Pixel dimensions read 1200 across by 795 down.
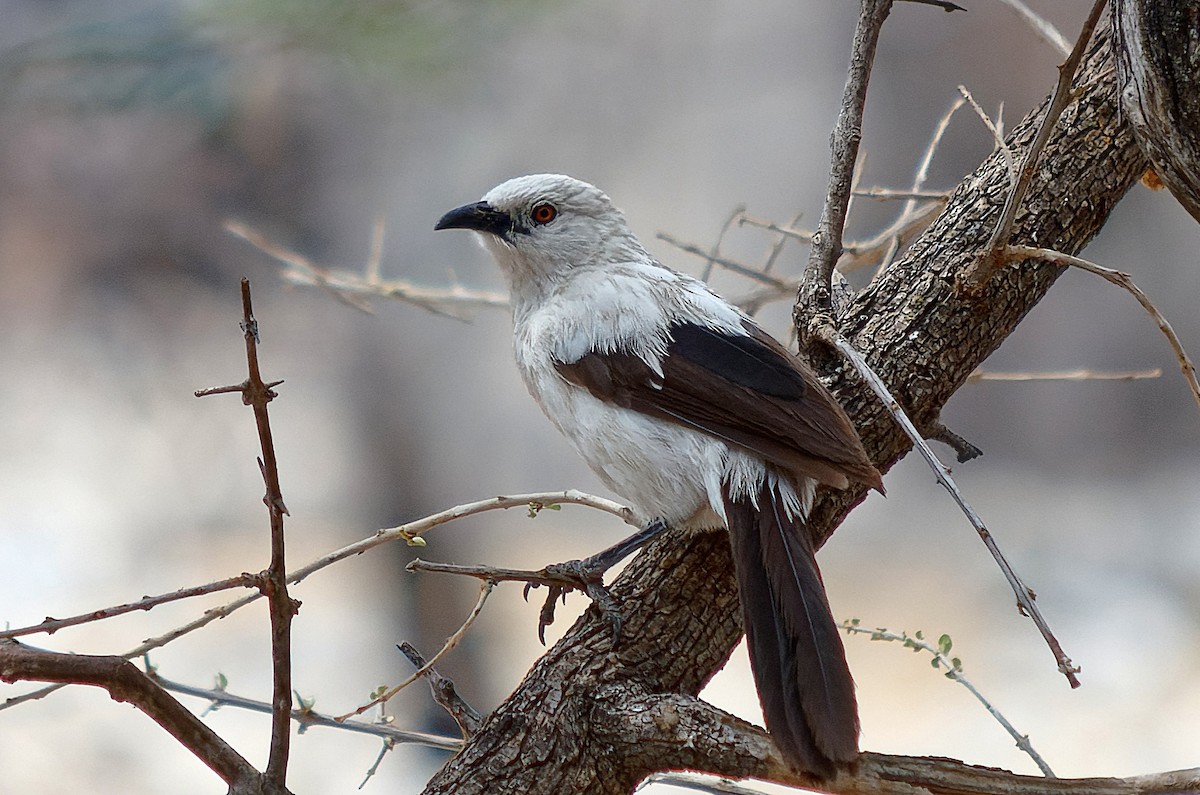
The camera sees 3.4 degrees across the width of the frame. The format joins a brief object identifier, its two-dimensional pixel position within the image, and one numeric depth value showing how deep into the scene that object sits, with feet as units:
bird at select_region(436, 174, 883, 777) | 20.64
